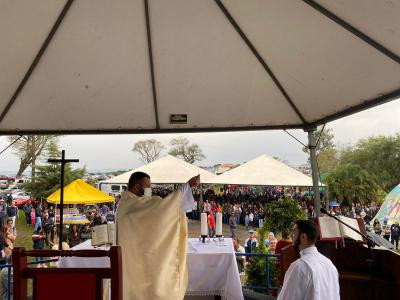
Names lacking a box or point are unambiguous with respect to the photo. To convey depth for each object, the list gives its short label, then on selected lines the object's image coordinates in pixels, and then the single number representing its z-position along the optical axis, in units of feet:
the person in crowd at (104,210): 71.32
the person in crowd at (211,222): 43.96
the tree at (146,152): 176.14
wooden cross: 15.05
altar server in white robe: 8.08
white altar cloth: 13.80
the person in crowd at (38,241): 39.02
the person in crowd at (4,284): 18.20
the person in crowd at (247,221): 68.33
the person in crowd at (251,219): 67.23
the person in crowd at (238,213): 69.63
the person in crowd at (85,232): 42.16
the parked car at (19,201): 93.33
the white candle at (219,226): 15.52
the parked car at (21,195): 100.02
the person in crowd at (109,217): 57.36
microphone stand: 11.69
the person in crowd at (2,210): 59.13
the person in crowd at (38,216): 56.29
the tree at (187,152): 178.98
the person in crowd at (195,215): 78.08
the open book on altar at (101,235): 14.17
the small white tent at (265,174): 40.40
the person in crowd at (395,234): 51.88
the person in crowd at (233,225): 54.40
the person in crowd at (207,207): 65.76
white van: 116.55
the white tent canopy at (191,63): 10.97
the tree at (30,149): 109.50
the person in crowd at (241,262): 28.25
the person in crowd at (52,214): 56.97
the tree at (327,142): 176.45
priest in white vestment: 11.41
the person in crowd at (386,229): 55.32
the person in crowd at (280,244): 18.47
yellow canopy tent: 40.68
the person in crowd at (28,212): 73.40
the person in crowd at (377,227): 53.56
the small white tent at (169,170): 40.16
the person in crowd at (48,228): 49.30
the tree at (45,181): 83.61
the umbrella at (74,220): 42.99
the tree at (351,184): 109.60
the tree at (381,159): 127.03
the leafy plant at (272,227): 18.88
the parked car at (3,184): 123.85
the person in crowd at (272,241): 29.39
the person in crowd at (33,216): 70.08
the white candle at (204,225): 15.36
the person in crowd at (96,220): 52.20
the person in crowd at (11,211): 60.53
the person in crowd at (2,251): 29.19
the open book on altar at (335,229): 12.63
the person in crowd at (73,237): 38.60
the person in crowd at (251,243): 34.77
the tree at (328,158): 167.02
